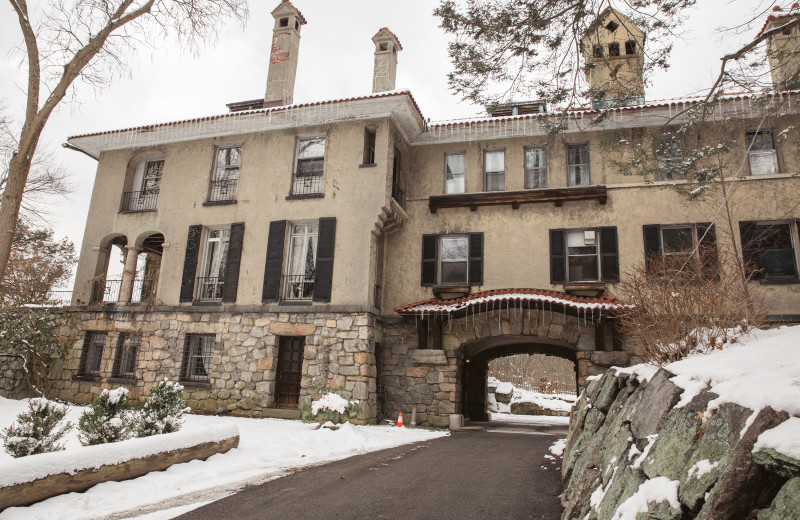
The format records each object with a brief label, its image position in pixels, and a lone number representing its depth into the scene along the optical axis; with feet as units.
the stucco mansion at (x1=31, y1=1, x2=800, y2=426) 44.93
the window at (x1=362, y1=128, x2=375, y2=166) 50.52
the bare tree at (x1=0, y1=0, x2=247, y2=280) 31.63
